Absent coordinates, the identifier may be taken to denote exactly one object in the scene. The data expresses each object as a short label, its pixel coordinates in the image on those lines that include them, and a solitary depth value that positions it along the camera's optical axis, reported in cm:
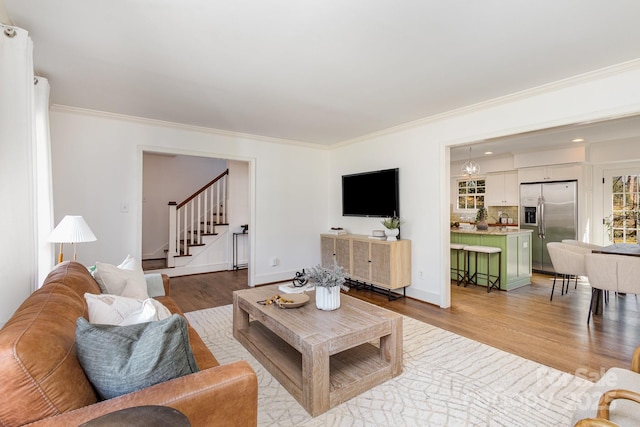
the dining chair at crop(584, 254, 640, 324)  301
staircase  578
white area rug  181
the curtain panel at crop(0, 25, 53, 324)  171
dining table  335
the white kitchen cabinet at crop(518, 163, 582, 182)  562
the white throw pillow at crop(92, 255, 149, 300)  209
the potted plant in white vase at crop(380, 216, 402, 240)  429
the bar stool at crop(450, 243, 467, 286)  500
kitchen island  464
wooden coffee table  186
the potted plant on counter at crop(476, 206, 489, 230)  518
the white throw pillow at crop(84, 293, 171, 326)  138
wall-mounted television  447
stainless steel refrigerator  561
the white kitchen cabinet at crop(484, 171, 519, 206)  665
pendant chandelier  515
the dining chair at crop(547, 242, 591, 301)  375
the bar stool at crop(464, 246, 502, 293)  460
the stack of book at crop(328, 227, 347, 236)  527
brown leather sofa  87
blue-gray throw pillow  105
